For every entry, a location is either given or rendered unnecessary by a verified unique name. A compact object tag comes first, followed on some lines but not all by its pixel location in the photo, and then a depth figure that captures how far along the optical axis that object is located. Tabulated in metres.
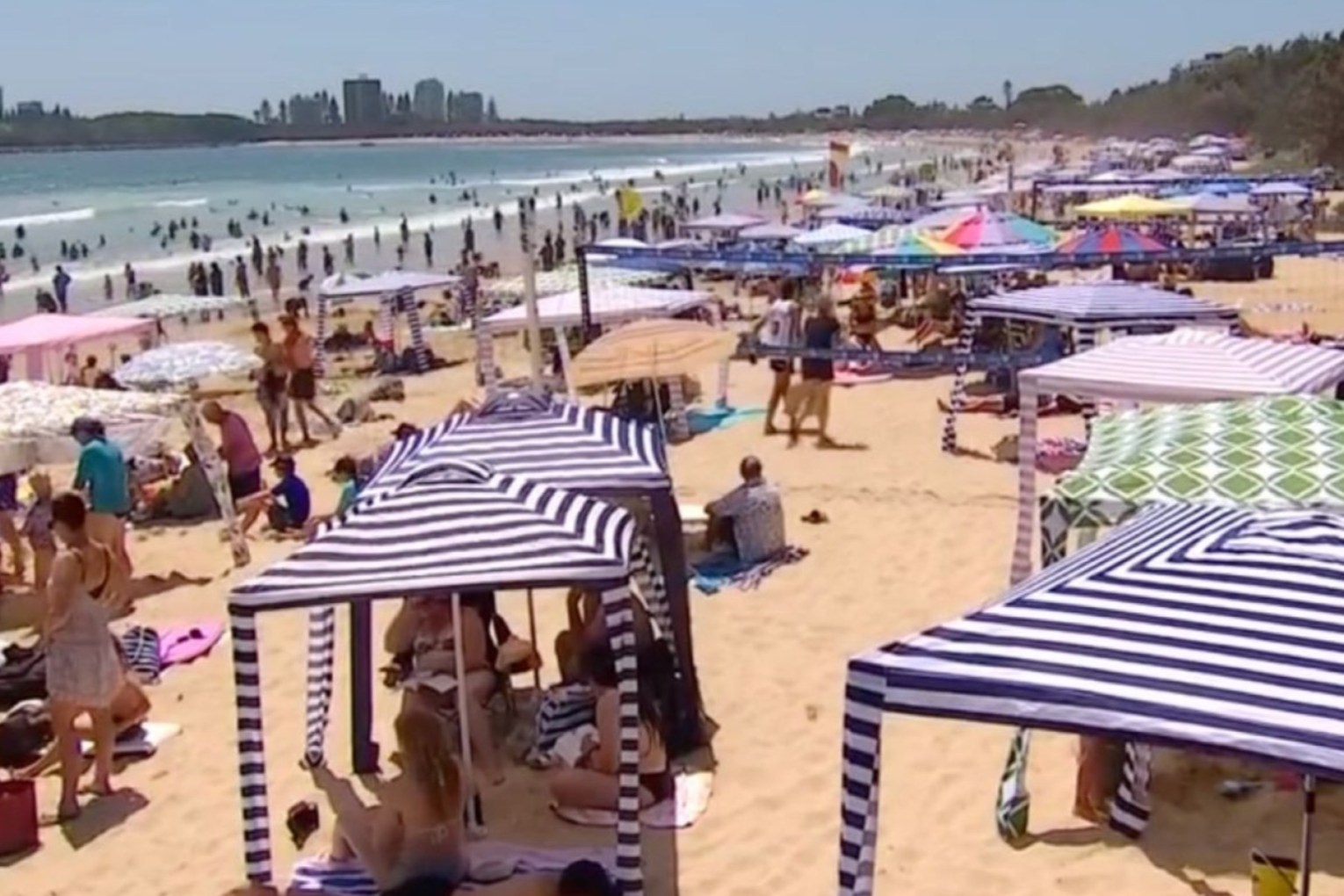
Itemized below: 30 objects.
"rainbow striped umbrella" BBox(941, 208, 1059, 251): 18.97
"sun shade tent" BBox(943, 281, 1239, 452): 12.18
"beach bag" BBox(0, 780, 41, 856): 6.36
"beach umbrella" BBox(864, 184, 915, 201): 44.69
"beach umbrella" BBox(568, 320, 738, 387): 13.31
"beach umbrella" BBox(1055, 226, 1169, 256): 17.31
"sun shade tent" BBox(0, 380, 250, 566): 9.70
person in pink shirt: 12.17
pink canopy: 15.39
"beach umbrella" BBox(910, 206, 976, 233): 21.44
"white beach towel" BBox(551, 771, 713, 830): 6.23
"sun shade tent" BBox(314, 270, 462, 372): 21.98
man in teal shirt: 9.85
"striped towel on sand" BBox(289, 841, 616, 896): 5.59
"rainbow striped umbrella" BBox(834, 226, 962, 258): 17.72
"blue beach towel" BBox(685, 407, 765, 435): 15.24
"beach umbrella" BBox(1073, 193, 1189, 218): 27.70
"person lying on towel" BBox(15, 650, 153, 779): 7.36
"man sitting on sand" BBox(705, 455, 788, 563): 9.85
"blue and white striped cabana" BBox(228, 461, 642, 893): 5.13
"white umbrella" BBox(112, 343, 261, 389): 12.97
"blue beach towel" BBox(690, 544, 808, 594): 9.47
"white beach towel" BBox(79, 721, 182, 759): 7.34
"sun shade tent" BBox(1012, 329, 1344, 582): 7.97
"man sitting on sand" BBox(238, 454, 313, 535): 11.78
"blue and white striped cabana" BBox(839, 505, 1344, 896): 3.30
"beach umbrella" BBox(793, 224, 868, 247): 24.21
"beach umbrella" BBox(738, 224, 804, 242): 29.34
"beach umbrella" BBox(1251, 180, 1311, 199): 32.09
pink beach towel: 8.80
